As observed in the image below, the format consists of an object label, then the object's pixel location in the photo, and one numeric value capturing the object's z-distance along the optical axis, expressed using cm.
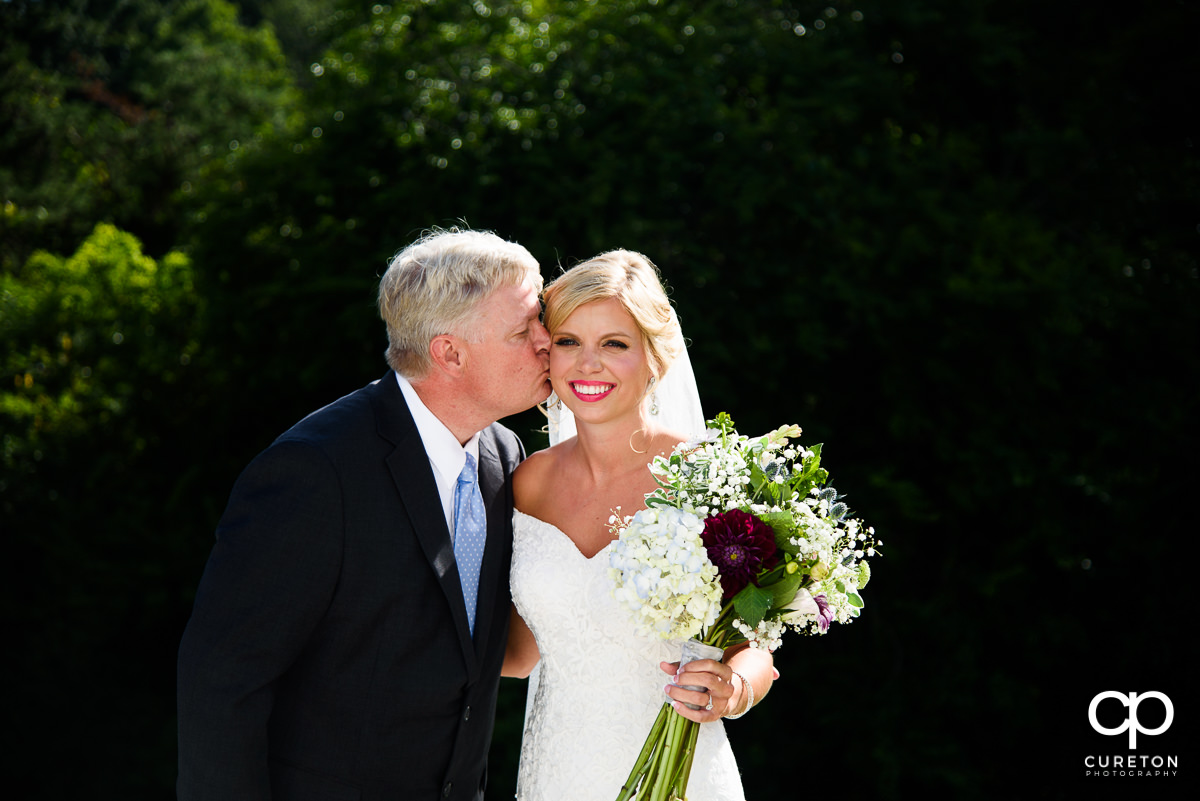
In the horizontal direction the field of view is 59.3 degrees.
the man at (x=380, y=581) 257
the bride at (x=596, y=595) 328
